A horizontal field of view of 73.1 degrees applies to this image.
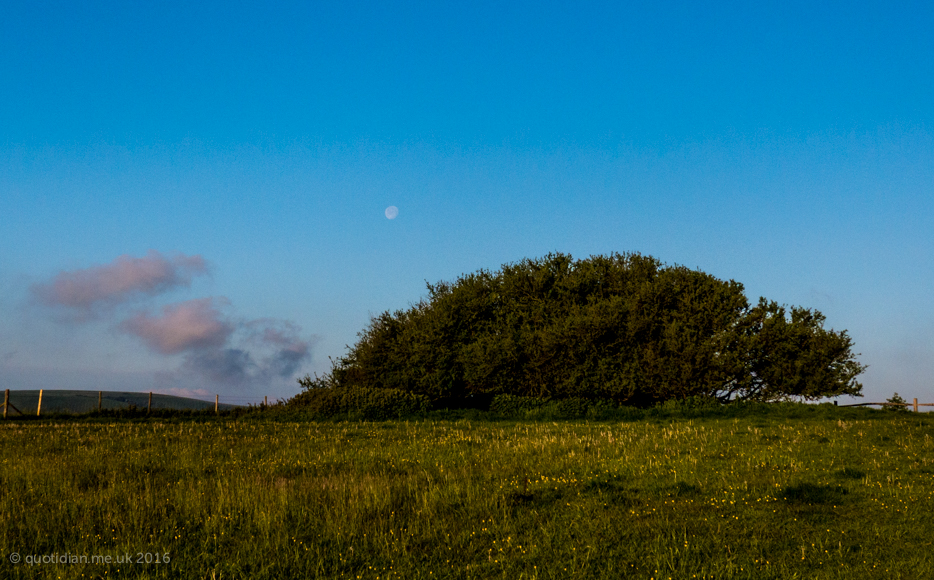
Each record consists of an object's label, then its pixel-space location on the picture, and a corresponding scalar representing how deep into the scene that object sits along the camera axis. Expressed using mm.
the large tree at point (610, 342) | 37969
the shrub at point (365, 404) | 36253
